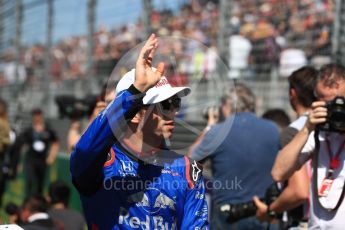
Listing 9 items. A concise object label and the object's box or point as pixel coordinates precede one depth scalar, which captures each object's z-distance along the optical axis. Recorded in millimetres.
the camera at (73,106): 20502
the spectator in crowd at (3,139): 19809
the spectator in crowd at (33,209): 13871
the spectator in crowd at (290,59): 16758
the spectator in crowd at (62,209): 13885
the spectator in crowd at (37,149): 23725
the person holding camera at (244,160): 11645
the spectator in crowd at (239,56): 17924
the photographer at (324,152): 8135
